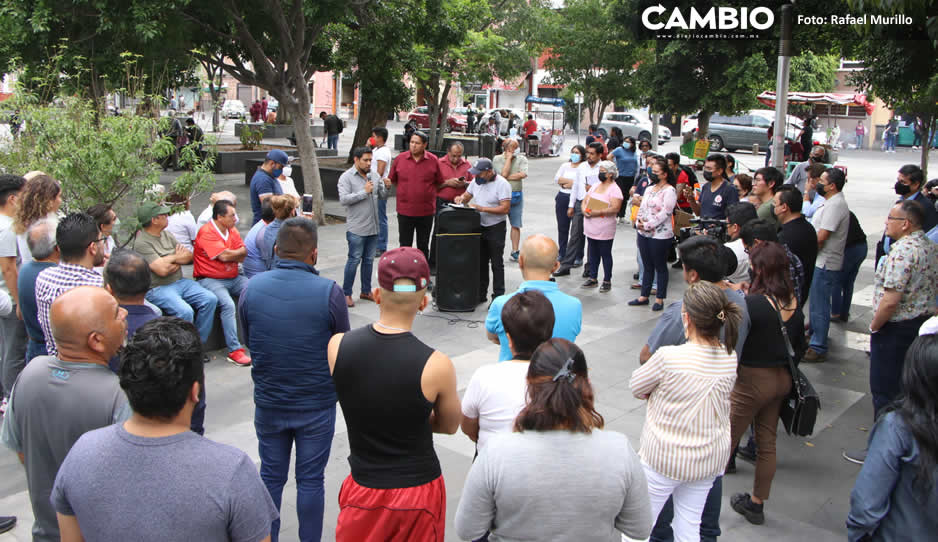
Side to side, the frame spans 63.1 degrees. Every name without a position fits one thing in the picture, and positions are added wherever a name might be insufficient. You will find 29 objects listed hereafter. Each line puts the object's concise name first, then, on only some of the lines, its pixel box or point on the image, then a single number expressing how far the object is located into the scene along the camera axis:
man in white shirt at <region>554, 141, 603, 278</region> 10.10
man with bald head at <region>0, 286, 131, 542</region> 2.82
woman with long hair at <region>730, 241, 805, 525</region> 4.24
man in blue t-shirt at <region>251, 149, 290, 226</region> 9.46
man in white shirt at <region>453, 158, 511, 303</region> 8.81
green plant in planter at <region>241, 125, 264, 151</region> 21.73
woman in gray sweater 2.39
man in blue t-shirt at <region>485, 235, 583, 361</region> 3.71
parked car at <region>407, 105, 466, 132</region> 40.31
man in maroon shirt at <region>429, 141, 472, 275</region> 9.41
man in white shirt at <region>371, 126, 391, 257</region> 9.77
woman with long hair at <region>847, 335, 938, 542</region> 2.51
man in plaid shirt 4.06
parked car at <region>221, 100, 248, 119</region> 39.03
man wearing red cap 2.90
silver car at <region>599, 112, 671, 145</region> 36.84
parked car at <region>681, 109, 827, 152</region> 33.09
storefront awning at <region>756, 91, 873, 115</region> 22.13
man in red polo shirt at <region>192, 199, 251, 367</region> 6.87
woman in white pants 3.38
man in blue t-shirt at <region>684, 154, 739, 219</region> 8.56
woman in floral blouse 8.49
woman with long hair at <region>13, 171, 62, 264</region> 5.21
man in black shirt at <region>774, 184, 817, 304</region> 6.62
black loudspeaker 8.61
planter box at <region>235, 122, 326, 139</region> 32.34
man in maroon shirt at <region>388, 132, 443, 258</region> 9.11
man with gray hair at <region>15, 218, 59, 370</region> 4.57
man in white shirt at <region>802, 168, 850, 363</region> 7.17
